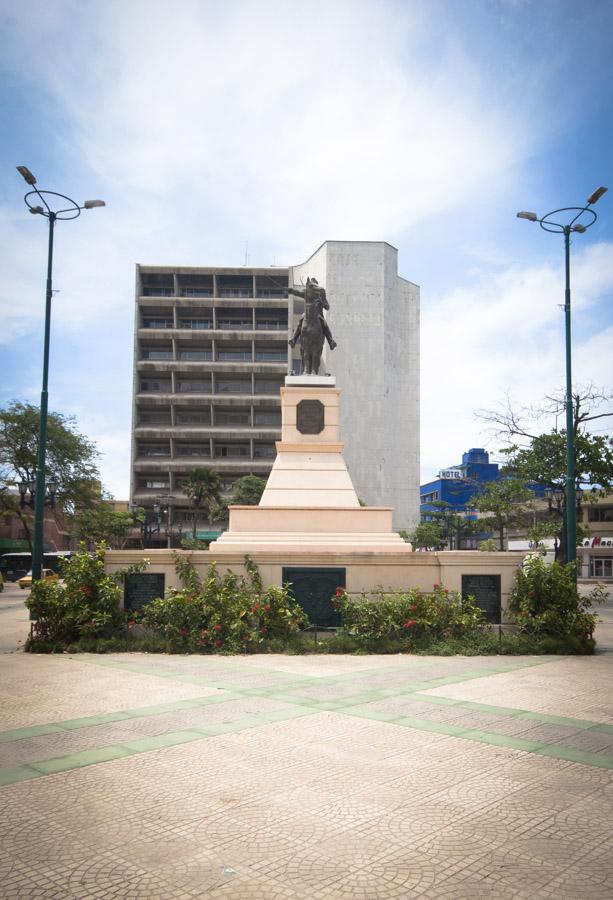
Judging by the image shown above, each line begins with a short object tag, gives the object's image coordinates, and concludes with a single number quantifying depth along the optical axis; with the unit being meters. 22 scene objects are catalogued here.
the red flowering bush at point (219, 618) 12.64
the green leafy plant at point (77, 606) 12.94
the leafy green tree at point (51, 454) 40.41
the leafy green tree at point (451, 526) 58.88
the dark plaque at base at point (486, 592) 14.02
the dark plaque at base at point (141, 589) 13.77
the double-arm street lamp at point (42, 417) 16.69
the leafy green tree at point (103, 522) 47.78
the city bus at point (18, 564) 54.19
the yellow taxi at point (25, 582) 36.53
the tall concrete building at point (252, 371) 77.06
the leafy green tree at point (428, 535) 72.75
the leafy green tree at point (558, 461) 28.00
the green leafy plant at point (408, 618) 12.95
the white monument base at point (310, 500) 15.73
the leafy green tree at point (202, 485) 55.75
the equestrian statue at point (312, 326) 20.86
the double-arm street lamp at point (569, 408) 16.38
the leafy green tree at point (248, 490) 62.35
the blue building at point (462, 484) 118.76
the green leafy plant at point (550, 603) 13.30
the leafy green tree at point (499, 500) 32.37
